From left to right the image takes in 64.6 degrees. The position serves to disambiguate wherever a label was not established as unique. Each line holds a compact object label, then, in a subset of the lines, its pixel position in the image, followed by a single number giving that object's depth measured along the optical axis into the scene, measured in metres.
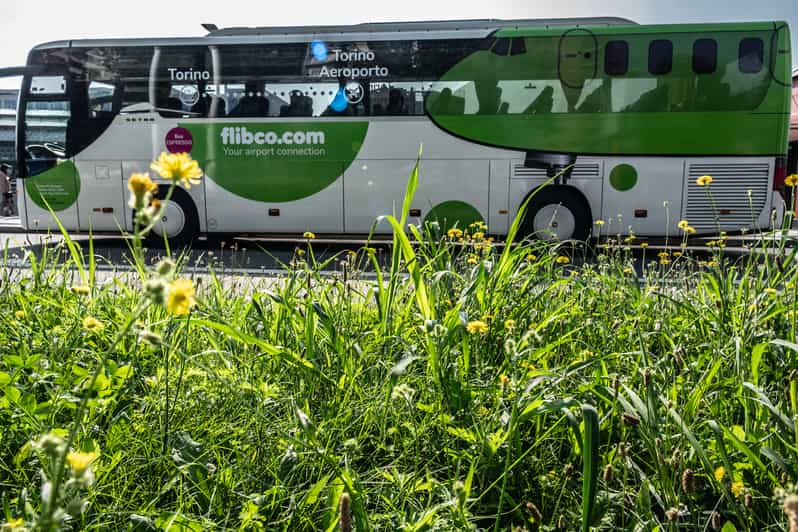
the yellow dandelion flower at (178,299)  0.92
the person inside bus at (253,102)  9.66
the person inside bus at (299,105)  9.58
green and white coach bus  8.96
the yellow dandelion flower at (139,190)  0.89
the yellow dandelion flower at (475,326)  1.84
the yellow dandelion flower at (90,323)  1.68
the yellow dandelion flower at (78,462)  0.75
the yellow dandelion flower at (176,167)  0.99
